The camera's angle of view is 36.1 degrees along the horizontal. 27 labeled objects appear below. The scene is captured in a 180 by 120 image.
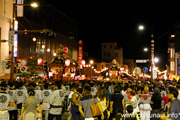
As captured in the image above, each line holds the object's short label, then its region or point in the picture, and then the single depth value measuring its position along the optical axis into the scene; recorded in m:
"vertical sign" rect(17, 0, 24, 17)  30.78
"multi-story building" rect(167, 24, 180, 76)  18.56
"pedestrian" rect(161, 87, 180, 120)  6.19
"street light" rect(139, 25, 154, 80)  25.43
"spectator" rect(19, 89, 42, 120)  8.40
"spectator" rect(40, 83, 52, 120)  11.05
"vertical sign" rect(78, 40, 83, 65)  58.41
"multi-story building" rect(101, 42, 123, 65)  82.50
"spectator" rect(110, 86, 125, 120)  9.45
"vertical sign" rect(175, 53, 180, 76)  18.47
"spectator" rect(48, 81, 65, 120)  9.33
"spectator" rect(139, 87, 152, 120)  9.98
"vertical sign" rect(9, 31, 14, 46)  23.12
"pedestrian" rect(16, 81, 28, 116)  11.10
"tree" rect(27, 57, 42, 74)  38.19
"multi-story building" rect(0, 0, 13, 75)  36.00
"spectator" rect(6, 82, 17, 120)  10.55
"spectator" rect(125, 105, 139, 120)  7.36
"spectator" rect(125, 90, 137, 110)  10.43
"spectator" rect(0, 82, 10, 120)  8.07
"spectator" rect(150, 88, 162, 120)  9.74
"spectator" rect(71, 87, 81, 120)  9.31
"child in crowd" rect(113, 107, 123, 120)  7.44
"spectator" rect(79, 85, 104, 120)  7.41
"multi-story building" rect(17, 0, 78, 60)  44.75
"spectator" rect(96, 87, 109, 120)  8.72
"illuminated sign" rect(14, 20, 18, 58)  35.37
